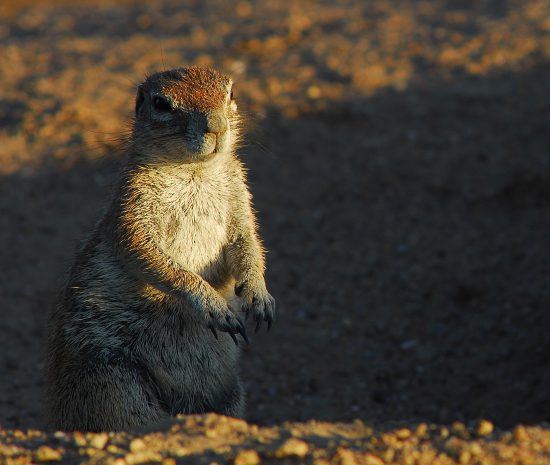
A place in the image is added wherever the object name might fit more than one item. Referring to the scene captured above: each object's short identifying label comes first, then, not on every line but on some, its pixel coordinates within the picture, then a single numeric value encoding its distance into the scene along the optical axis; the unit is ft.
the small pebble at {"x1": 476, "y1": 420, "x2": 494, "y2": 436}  26.50
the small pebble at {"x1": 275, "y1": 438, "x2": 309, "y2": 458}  24.88
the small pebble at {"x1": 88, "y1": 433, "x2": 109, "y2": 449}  26.25
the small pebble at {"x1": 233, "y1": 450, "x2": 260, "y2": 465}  24.66
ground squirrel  33.22
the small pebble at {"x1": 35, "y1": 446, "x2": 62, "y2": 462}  25.98
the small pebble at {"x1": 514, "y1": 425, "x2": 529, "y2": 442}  25.53
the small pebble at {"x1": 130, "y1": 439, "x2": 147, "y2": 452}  25.59
